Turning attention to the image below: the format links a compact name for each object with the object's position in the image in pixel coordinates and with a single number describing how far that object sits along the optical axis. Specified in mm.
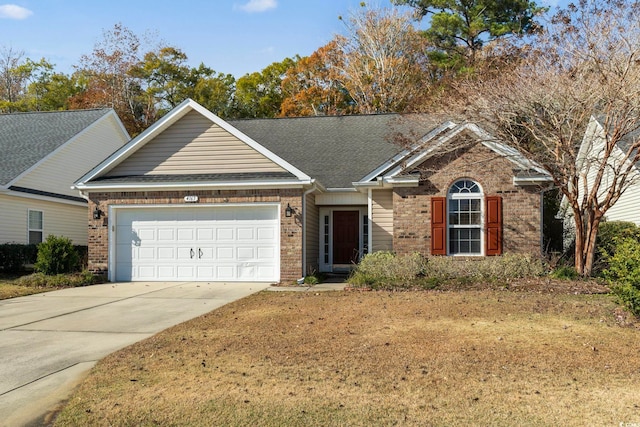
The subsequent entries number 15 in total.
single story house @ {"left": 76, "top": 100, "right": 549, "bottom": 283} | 14875
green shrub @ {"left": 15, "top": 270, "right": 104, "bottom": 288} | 14938
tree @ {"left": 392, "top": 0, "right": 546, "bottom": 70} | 32625
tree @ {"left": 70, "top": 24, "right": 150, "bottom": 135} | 36969
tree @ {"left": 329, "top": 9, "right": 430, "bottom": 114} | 32531
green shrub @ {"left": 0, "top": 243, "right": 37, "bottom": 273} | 17781
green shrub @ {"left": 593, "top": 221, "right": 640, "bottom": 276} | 14469
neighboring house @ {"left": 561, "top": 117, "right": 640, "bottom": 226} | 17219
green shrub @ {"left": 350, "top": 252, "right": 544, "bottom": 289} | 13258
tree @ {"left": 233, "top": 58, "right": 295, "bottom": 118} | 37719
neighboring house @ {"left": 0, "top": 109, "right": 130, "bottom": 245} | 19109
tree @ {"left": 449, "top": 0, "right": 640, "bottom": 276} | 12758
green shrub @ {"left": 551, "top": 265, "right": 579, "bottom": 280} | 13138
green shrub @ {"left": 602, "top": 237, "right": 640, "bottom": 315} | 8211
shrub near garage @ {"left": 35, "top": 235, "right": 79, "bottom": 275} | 15695
